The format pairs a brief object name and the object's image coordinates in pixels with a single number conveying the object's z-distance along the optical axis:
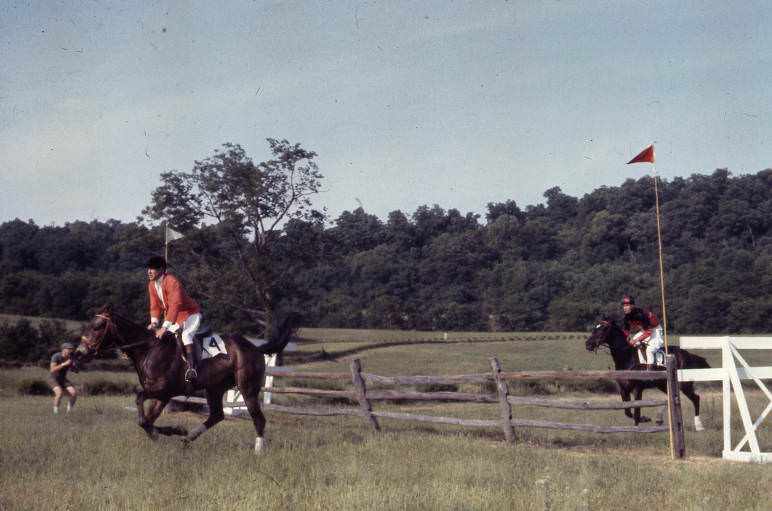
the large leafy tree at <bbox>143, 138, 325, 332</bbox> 43.38
